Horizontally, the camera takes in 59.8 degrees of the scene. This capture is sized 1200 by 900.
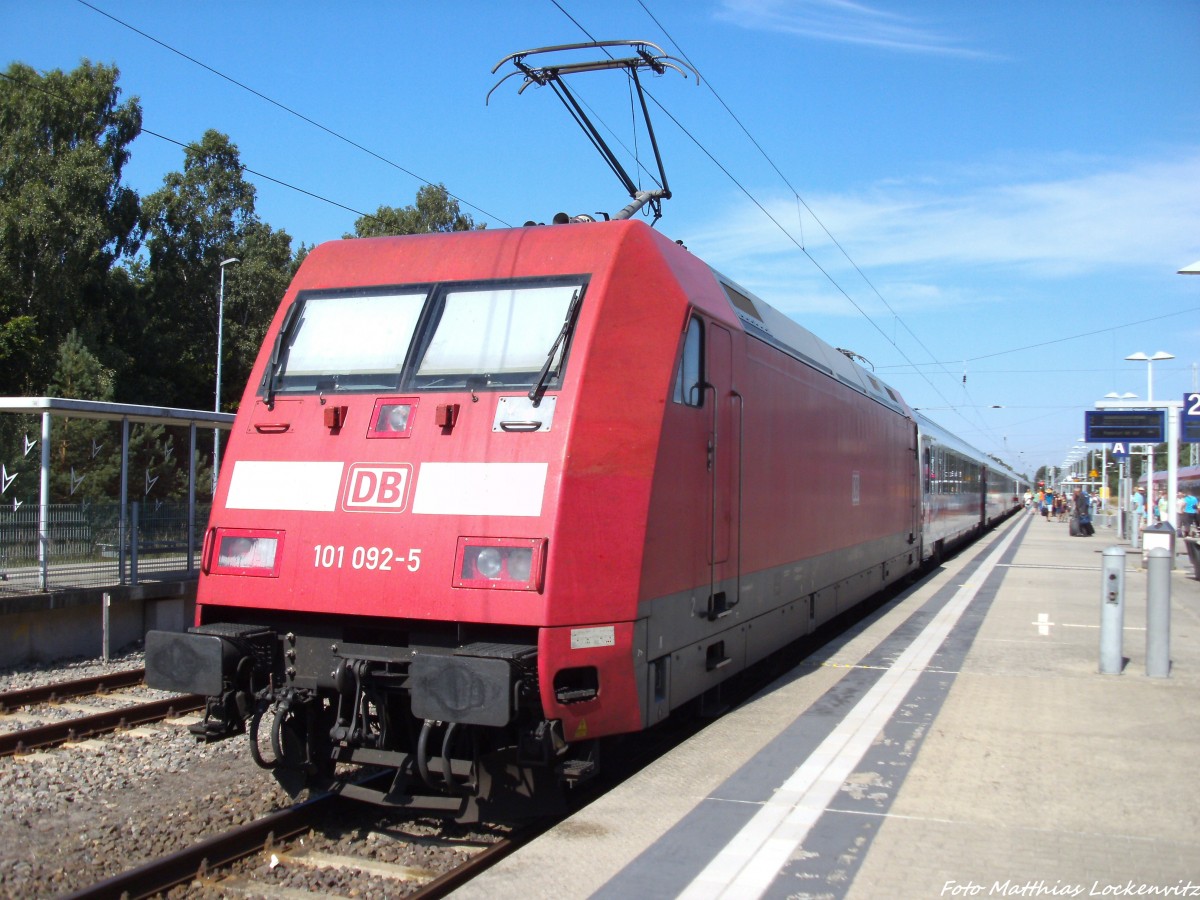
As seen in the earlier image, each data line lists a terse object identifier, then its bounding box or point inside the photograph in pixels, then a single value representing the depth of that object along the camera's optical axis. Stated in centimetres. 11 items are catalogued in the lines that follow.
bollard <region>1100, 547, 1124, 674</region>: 877
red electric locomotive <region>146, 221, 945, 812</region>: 504
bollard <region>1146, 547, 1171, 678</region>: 859
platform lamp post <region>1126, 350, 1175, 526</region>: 2377
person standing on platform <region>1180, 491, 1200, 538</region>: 3356
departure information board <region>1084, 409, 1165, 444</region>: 2034
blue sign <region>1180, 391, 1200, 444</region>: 1738
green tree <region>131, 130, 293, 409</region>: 4019
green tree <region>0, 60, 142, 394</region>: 3228
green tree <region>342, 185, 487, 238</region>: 4219
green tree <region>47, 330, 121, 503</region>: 1562
